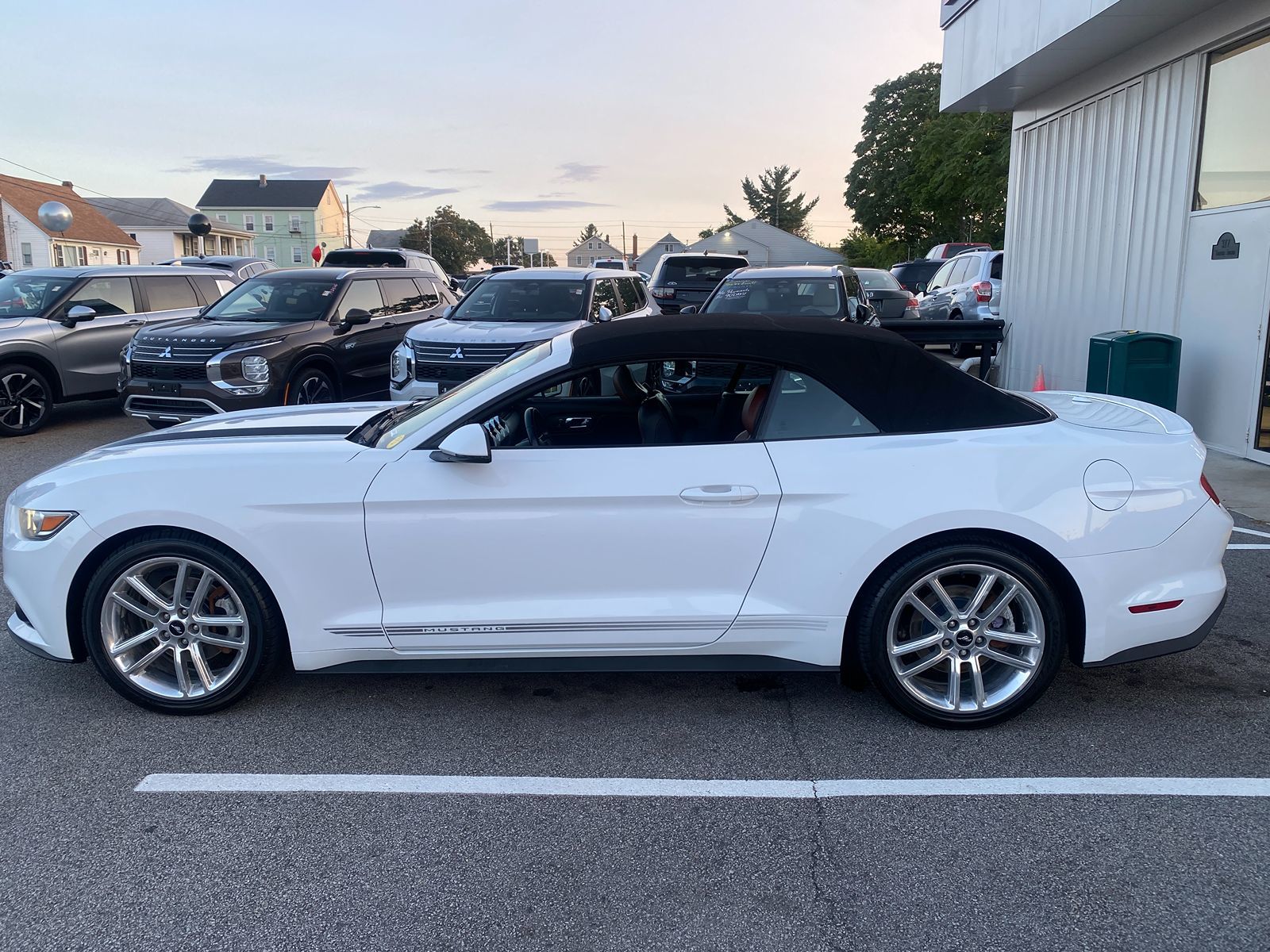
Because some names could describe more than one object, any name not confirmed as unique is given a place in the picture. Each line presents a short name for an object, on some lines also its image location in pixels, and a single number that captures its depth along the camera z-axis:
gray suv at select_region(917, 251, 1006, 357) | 16.86
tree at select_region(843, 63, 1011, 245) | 38.09
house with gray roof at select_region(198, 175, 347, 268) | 88.31
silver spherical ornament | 29.48
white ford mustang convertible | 3.64
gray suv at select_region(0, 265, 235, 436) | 10.75
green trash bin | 8.75
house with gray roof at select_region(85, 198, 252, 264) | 78.19
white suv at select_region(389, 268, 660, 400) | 9.45
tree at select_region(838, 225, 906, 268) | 60.12
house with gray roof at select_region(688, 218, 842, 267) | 75.81
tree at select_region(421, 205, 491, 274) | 105.81
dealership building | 8.62
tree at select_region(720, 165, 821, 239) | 115.56
